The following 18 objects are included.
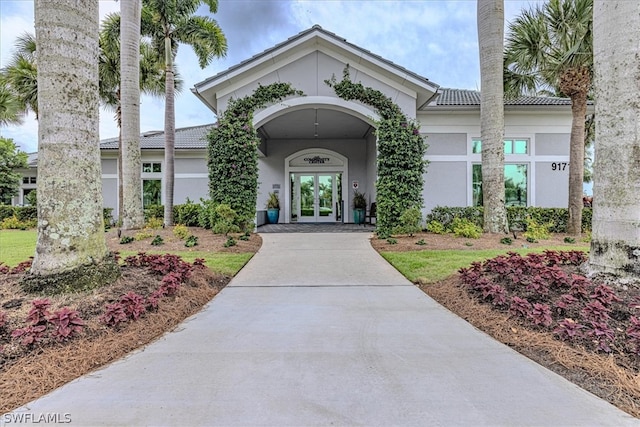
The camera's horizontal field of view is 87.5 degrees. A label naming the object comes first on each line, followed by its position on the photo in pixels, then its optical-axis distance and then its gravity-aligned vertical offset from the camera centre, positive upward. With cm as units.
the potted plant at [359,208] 1683 -6
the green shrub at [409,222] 1021 -48
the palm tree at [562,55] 1013 +482
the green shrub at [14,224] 1628 -73
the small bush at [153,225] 1199 -61
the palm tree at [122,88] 1137 +585
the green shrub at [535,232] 1016 -84
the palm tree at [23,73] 1509 +619
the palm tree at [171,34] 1280 +684
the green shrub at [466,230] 1005 -73
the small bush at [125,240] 957 -91
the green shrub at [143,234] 1006 -81
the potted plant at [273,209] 1766 -8
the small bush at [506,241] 931 -98
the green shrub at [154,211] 1602 -14
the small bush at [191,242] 911 -94
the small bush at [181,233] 1032 -78
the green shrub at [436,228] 1138 -74
